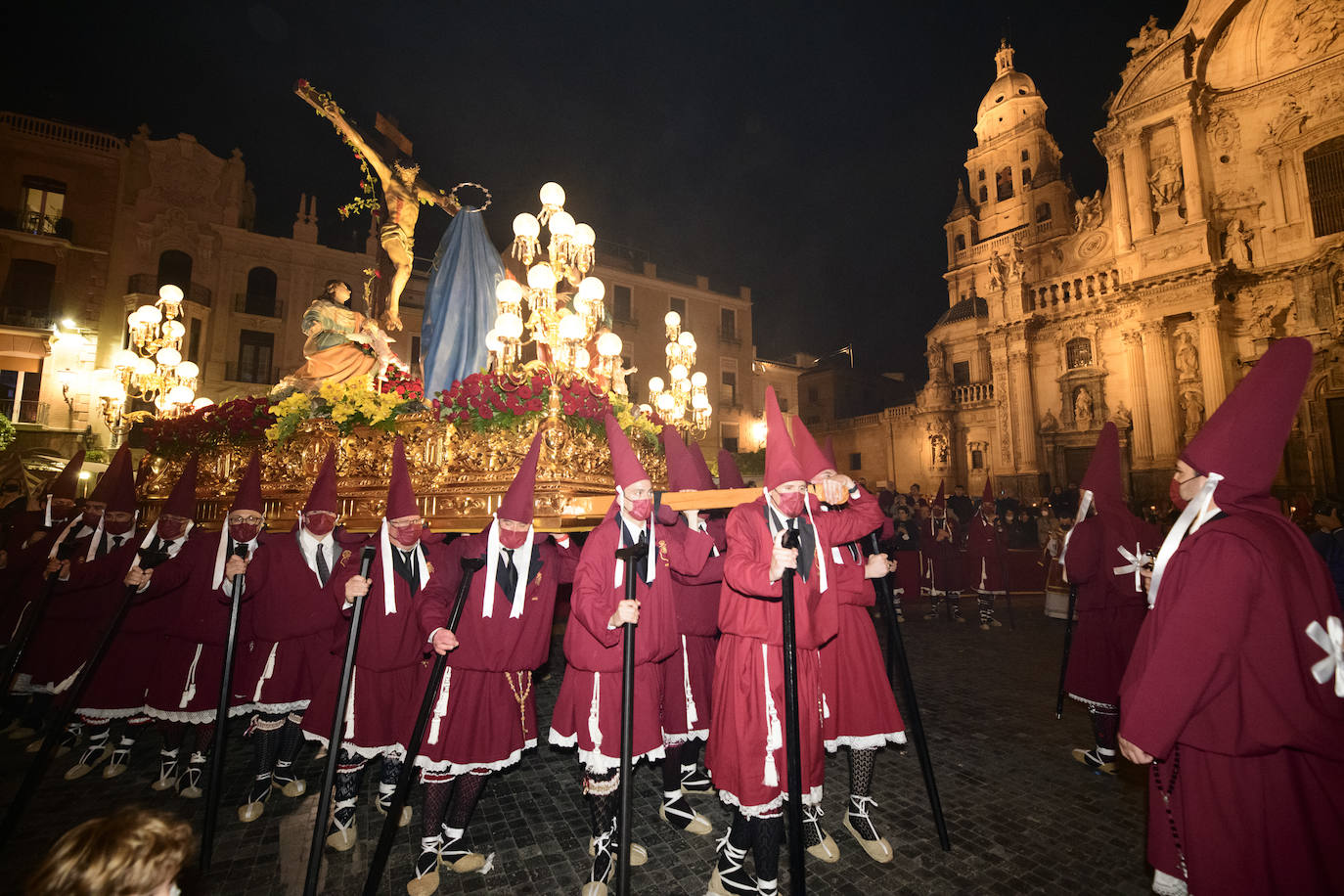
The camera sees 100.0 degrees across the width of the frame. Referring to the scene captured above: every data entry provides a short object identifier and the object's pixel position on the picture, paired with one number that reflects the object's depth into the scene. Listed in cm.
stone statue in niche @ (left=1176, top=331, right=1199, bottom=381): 2141
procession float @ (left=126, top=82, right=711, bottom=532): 571
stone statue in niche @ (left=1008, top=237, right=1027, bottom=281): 2753
